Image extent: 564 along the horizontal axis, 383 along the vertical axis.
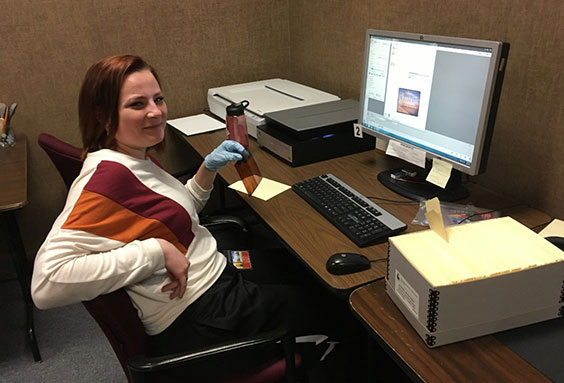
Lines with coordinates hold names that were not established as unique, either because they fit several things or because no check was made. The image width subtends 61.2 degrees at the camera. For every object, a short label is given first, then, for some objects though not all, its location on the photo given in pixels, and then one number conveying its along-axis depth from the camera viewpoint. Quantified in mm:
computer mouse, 1146
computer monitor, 1271
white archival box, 867
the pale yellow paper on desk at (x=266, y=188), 1595
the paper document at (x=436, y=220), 1011
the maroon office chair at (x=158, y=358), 1035
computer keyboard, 1276
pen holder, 2217
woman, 1059
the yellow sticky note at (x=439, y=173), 1425
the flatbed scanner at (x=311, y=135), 1810
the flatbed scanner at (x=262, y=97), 2121
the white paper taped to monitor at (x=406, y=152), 1515
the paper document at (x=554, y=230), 1246
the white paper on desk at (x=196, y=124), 2305
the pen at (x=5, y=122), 2197
